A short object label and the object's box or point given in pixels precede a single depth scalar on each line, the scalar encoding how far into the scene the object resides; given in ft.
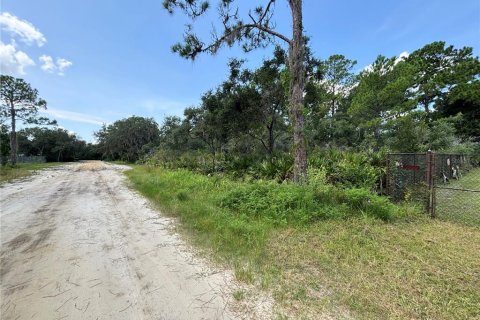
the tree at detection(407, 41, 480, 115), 86.02
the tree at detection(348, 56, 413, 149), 74.59
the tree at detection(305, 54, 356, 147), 85.10
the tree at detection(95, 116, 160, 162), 159.43
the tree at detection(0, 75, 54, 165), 93.45
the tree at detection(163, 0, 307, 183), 25.18
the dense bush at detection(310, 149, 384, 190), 24.63
